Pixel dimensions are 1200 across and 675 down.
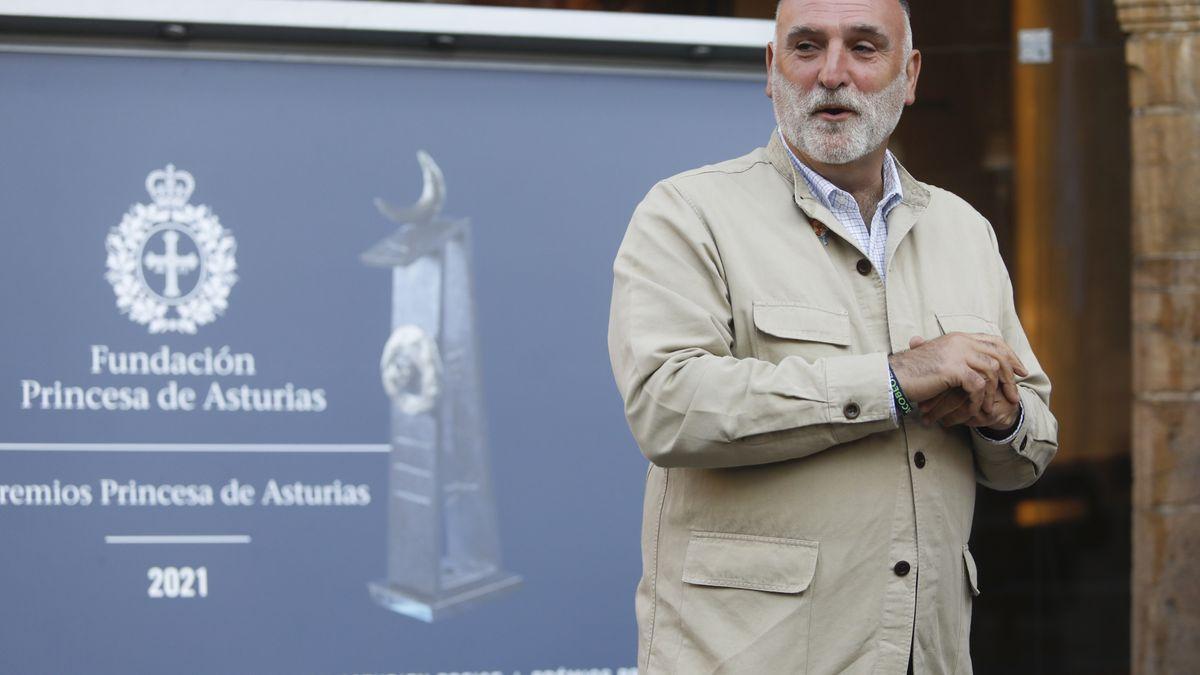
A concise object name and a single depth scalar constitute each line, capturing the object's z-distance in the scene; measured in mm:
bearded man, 3109
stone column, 5966
